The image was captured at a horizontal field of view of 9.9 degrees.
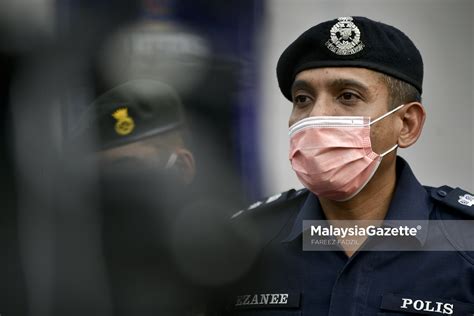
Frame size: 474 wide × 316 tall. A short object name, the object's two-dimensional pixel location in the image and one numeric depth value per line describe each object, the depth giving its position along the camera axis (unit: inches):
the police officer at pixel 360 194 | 137.9
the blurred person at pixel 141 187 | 142.8
